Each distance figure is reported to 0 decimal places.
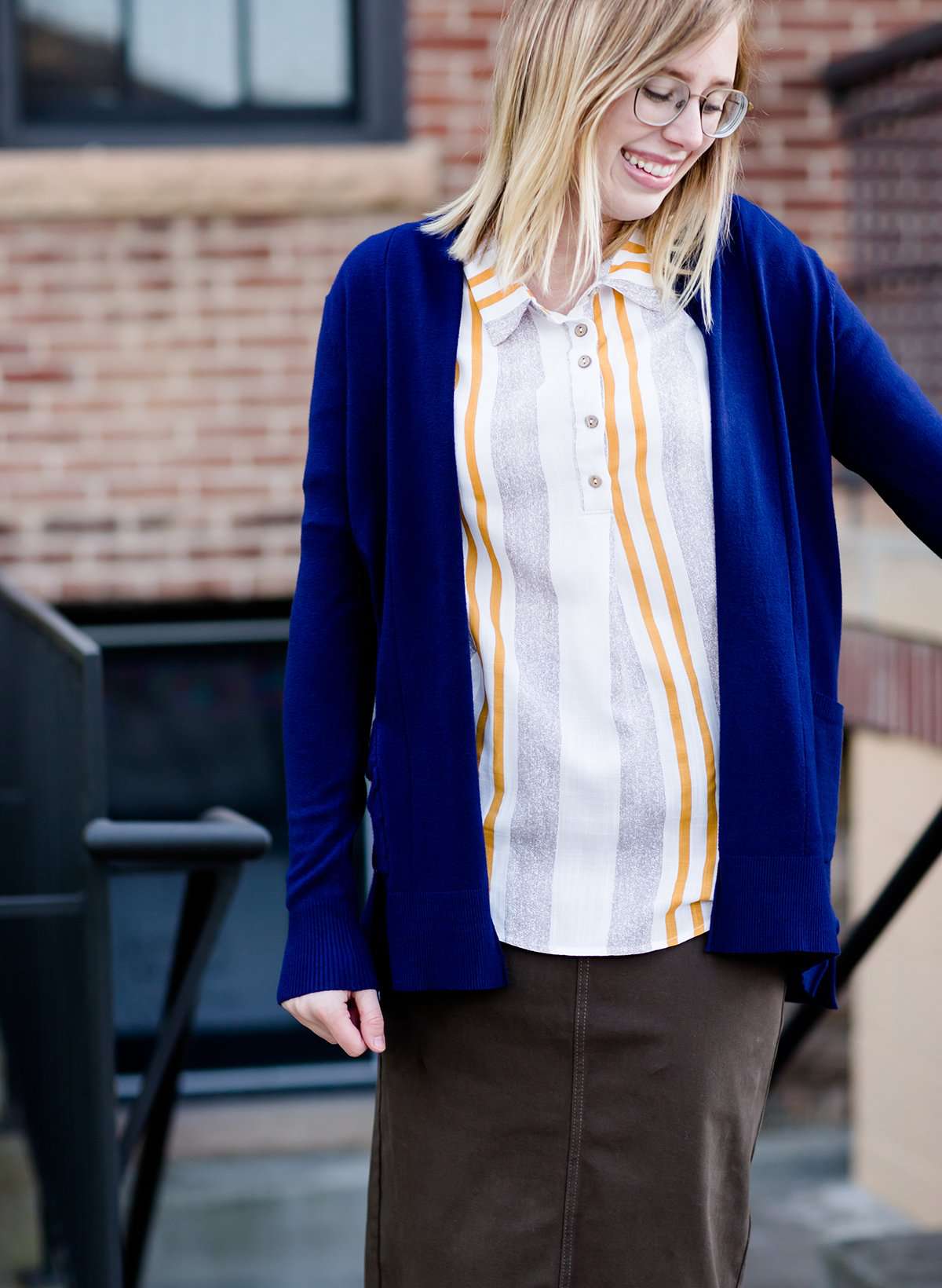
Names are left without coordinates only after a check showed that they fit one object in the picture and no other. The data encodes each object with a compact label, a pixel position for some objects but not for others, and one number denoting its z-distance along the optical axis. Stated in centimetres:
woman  295
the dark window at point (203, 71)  897
